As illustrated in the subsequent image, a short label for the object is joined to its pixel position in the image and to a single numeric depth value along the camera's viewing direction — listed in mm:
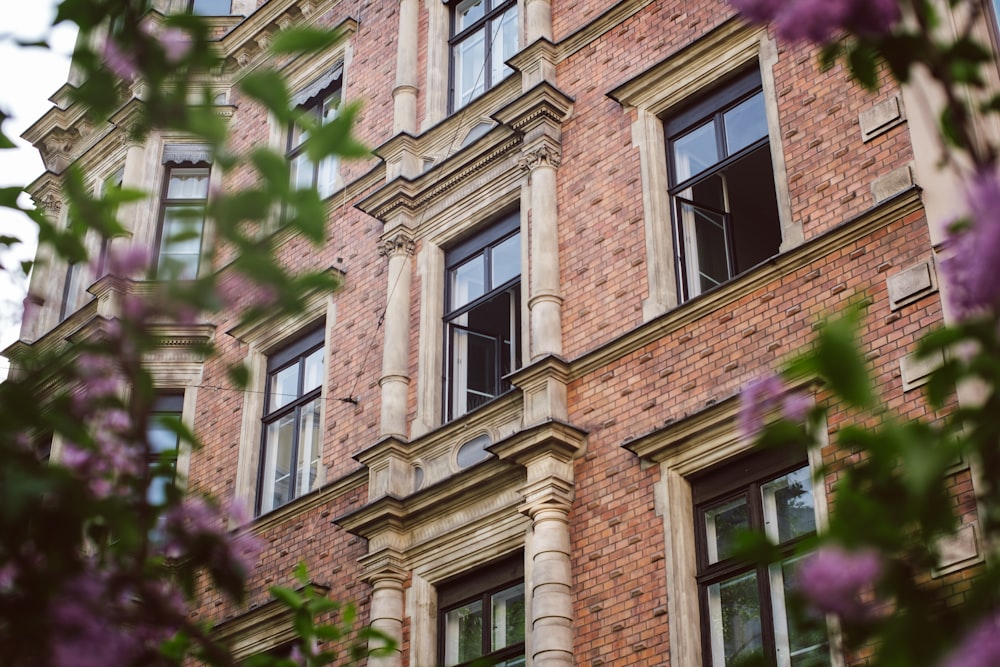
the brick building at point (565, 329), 9789
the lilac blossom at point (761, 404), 4070
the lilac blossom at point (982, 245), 3324
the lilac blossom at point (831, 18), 3869
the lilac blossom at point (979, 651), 2848
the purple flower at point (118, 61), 4121
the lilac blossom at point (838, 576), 3361
